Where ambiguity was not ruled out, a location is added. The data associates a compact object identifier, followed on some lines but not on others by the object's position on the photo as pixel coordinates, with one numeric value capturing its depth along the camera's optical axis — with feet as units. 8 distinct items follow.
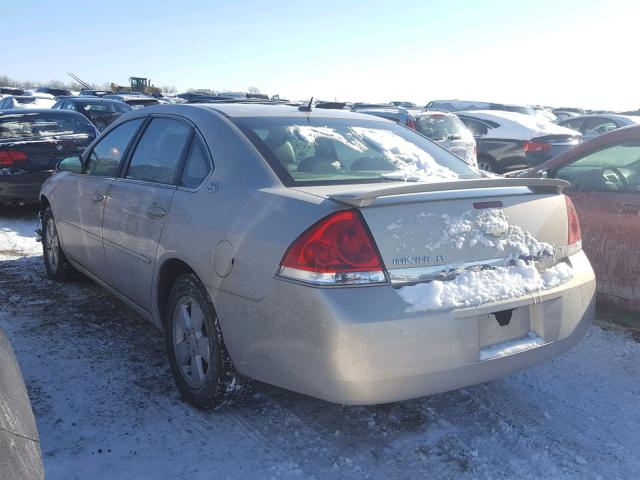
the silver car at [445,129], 34.73
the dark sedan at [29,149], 26.22
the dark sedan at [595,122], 50.67
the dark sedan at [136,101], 68.24
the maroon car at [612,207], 14.38
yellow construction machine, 162.80
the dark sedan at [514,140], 36.63
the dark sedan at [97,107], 50.01
